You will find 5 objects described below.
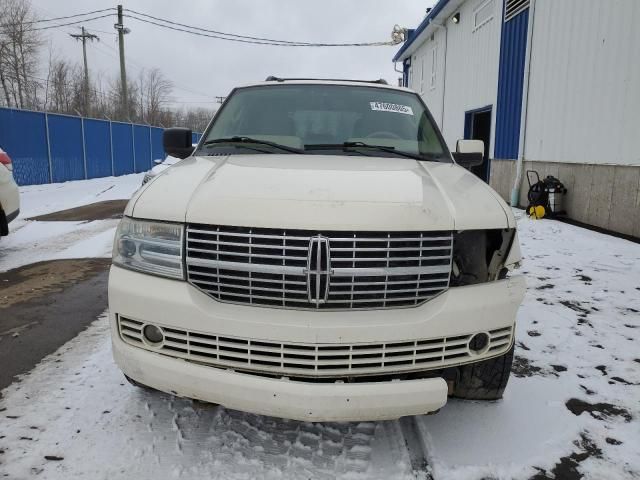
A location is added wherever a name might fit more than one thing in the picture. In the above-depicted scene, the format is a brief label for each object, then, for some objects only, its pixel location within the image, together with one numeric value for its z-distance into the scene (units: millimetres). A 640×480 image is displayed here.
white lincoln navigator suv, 1900
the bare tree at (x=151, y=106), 54281
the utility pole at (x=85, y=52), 43719
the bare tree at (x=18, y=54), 34188
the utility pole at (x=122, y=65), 27562
